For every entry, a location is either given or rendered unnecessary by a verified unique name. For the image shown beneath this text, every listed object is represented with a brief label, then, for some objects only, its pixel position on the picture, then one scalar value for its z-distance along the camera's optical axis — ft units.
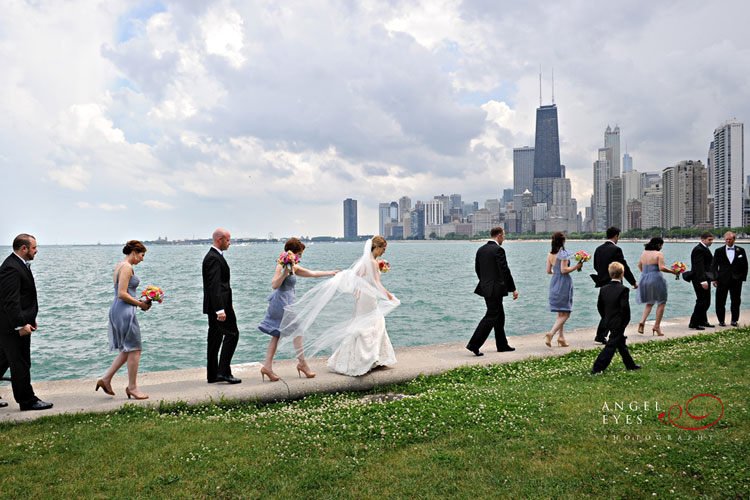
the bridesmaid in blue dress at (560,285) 35.53
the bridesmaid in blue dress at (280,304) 26.08
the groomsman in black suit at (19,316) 21.43
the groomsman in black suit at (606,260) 36.42
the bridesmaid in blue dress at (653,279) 38.52
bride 26.81
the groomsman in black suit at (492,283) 33.83
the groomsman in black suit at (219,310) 25.50
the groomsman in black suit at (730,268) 42.29
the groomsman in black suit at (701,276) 41.73
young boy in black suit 26.32
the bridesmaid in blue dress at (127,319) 23.20
